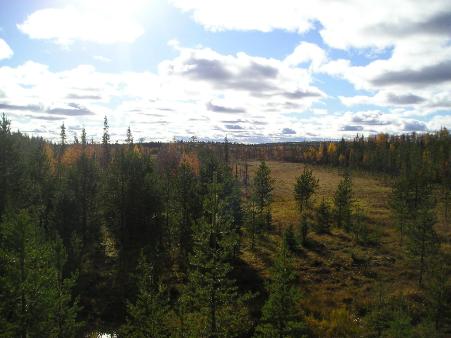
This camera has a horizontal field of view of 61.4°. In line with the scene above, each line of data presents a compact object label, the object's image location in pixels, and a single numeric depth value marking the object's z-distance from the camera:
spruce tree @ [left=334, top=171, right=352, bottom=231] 51.28
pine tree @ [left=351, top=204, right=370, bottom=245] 45.88
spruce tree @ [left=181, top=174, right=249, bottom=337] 19.20
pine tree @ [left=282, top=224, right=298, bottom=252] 43.50
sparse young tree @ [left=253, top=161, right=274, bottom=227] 48.75
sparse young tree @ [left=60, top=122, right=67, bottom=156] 94.45
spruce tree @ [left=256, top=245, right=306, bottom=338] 19.48
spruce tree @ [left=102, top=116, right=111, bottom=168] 85.71
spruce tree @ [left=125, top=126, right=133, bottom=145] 89.82
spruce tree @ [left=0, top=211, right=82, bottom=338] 17.22
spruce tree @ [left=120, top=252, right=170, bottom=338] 17.97
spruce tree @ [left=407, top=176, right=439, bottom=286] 33.91
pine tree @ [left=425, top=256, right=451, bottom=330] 25.66
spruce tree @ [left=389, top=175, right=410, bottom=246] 45.45
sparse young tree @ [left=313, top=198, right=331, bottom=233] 51.29
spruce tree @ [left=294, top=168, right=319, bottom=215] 58.34
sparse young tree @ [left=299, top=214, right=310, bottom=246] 45.54
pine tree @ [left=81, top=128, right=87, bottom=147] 75.57
